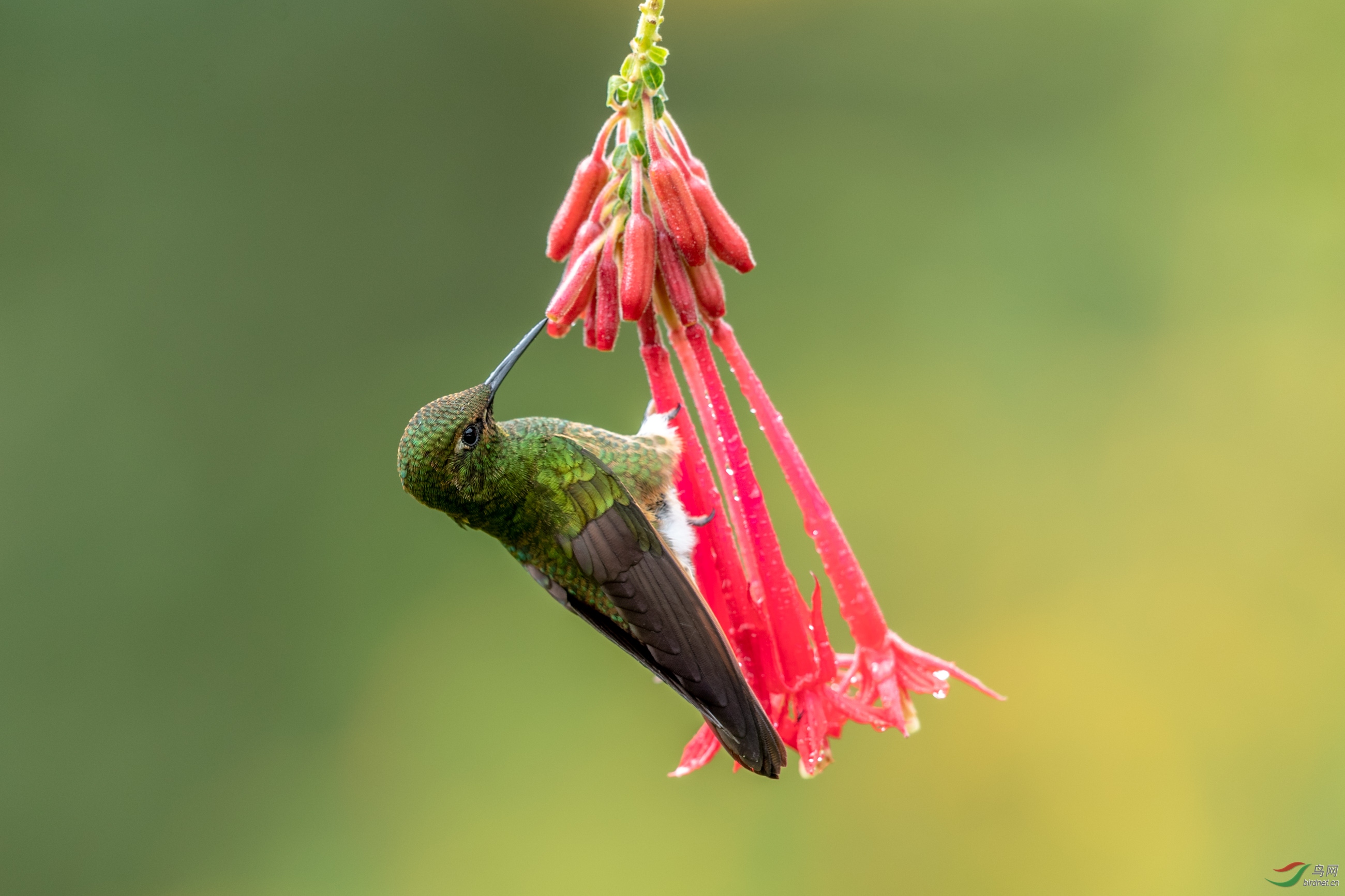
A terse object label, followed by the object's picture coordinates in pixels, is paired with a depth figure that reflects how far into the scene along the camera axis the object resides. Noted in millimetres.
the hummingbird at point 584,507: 3366
